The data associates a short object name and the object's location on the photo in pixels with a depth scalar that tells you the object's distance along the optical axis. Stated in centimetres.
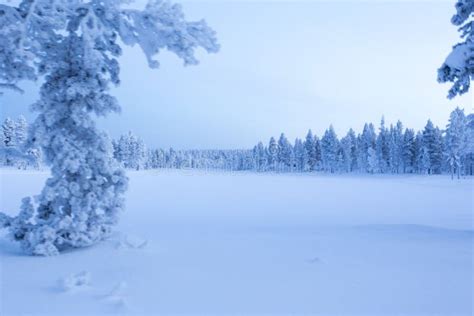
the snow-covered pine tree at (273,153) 11400
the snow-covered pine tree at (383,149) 8744
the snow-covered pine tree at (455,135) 6279
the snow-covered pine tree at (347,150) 9375
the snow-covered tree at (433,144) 7419
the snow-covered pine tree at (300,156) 10206
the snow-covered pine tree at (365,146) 9219
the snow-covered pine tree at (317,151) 10138
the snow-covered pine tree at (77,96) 812
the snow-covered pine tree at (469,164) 7950
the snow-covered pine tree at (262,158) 11931
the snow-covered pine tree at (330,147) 9356
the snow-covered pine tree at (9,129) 7050
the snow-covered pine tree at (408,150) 8056
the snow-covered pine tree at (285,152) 10981
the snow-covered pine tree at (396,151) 8279
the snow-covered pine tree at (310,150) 10112
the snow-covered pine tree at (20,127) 7207
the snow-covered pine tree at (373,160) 8769
